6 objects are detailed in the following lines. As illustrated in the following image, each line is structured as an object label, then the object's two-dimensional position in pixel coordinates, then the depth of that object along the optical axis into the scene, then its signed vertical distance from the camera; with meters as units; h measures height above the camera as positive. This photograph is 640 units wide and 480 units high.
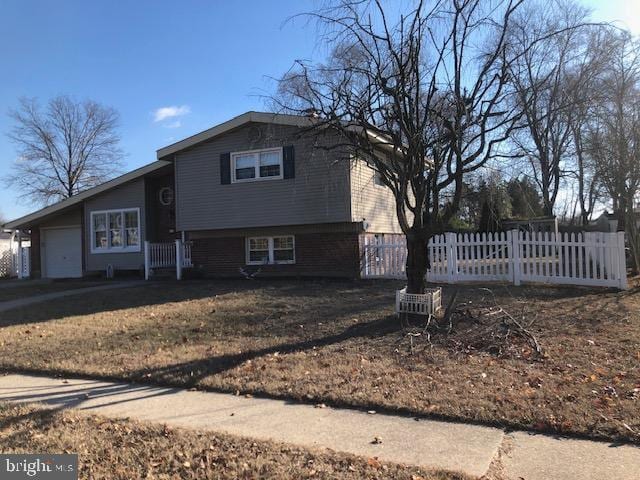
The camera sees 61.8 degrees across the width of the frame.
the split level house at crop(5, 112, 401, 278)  15.41 +1.49
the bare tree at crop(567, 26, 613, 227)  9.98 +3.69
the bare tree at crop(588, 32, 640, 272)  14.88 +2.92
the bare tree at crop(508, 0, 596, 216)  8.60 +3.18
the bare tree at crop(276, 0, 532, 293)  8.29 +2.20
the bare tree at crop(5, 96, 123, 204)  45.94 +7.75
